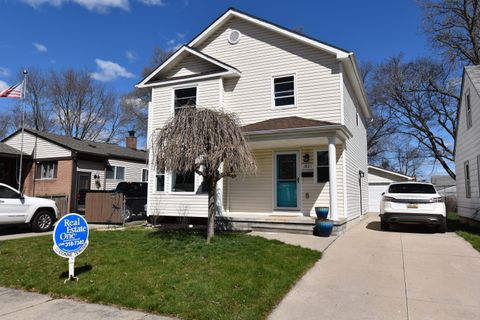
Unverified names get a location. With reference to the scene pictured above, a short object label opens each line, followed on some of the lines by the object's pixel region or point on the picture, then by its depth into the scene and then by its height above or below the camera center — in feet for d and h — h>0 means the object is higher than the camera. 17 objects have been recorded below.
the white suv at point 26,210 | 37.06 -2.41
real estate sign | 18.40 -2.62
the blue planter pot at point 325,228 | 31.40 -3.34
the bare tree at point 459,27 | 75.00 +36.23
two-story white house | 38.29 +10.12
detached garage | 73.26 +2.27
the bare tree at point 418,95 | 98.27 +28.67
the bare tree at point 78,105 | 117.70 +29.41
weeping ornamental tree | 25.86 +3.43
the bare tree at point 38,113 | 116.16 +25.80
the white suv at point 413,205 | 33.17 -1.29
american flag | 56.34 +15.87
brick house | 61.41 +4.41
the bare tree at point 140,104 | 105.91 +28.04
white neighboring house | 37.55 +5.48
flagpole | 57.82 +4.89
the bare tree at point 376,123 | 109.81 +22.36
